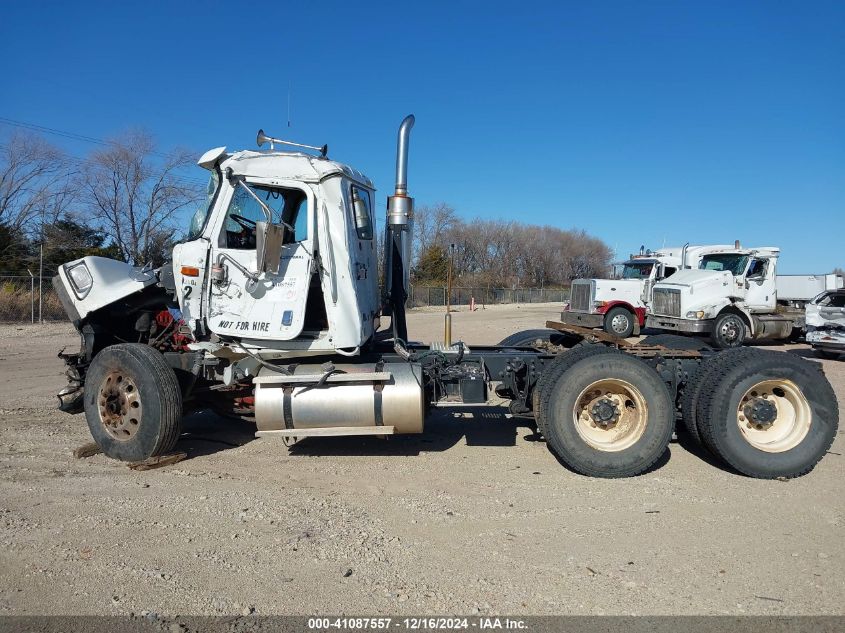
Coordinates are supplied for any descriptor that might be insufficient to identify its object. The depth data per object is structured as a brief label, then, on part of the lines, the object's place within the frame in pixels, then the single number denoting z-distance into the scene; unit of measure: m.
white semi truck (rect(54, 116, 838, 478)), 5.32
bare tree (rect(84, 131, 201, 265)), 30.30
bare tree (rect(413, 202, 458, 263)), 60.46
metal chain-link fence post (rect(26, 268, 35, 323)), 21.50
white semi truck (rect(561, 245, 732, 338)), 19.16
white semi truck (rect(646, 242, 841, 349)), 17.20
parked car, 14.94
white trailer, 21.56
